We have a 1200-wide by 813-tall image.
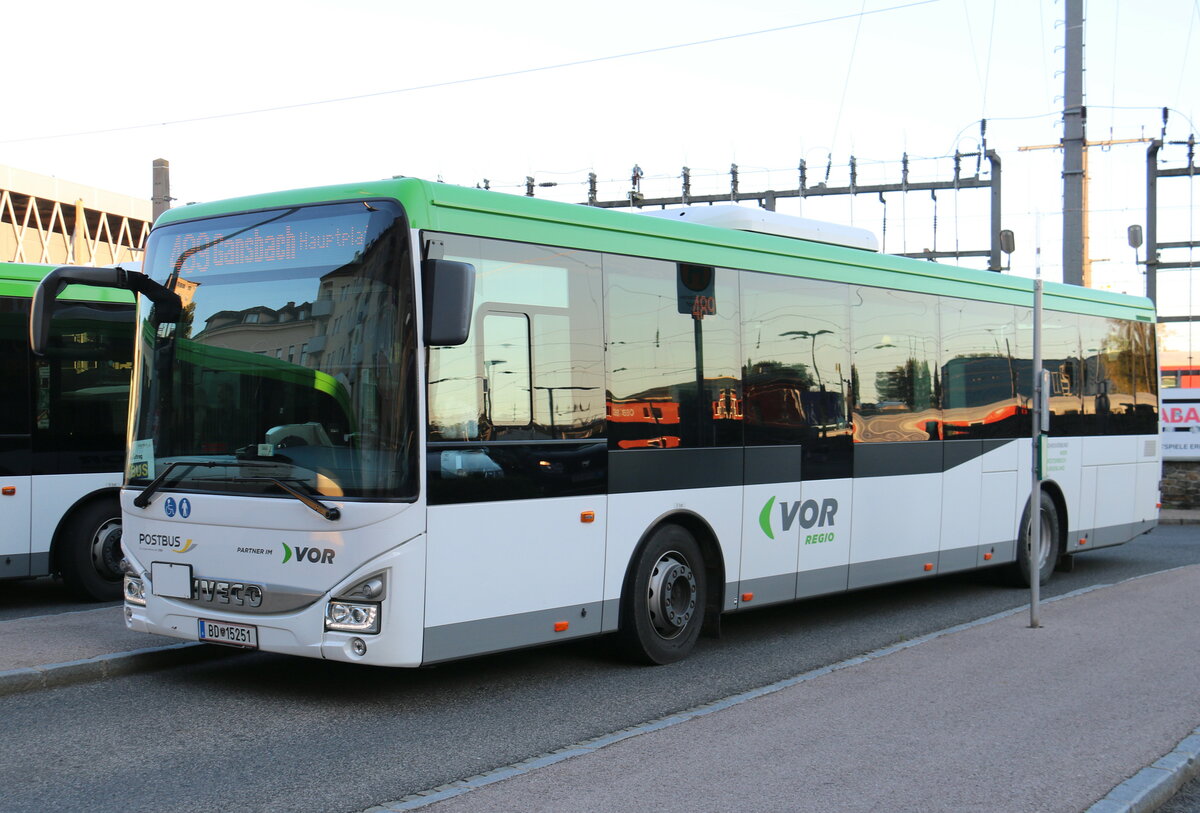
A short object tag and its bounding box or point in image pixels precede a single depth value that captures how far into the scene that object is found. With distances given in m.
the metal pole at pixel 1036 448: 10.08
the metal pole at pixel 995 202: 27.75
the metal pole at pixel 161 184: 20.06
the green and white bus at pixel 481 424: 7.07
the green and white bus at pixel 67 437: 11.05
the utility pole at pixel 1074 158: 18.02
